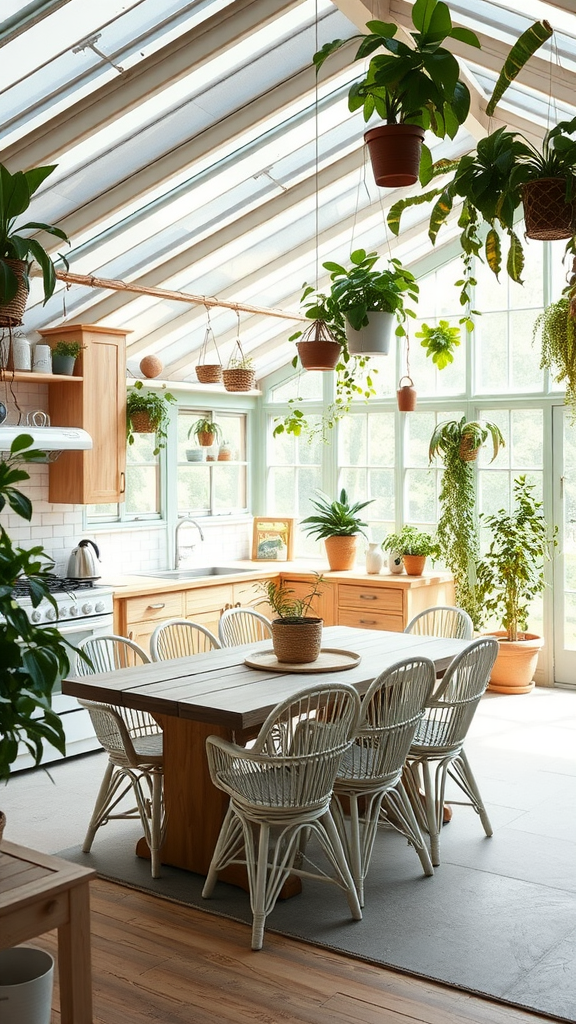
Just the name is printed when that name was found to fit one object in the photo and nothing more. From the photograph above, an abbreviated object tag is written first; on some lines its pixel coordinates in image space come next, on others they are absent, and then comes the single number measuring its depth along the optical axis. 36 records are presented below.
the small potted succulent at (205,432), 7.98
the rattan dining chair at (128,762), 4.17
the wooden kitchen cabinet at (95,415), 6.40
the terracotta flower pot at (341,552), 7.80
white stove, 5.75
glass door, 7.51
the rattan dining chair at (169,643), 4.86
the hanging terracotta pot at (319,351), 5.07
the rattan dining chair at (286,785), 3.52
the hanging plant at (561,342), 5.84
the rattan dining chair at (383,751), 3.88
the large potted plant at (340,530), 7.80
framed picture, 8.44
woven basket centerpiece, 4.51
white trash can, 2.44
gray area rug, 3.30
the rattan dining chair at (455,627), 5.27
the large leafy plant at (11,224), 3.04
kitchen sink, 7.40
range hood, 5.57
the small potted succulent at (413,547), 7.50
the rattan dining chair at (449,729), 4.27
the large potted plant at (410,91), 2.89
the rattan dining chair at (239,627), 5.45
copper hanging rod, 5.61
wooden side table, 2.37
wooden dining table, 3.77
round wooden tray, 4.39
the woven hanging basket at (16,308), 3.38
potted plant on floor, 7.30
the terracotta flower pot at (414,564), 7.49
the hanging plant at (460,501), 7.50
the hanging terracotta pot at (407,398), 7.34
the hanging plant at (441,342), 7.46
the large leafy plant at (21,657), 2.46
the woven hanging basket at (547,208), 3.21
